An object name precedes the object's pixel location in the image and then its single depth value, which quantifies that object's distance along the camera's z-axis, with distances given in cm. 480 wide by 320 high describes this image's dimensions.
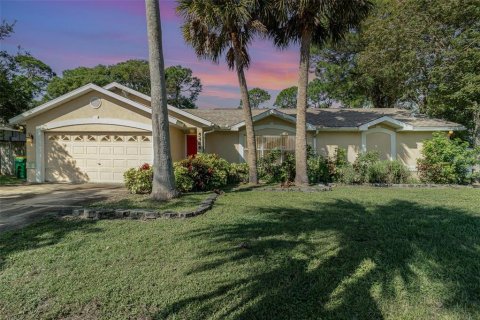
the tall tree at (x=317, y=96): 3769
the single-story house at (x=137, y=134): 1403
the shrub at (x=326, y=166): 1445
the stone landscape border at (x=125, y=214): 743
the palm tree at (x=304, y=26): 1198
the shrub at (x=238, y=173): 1448
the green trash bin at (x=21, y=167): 1668
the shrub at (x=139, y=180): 1094
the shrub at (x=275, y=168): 1484
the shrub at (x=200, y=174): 1140
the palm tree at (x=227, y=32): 1197
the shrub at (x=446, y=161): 1411
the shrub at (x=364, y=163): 1459
